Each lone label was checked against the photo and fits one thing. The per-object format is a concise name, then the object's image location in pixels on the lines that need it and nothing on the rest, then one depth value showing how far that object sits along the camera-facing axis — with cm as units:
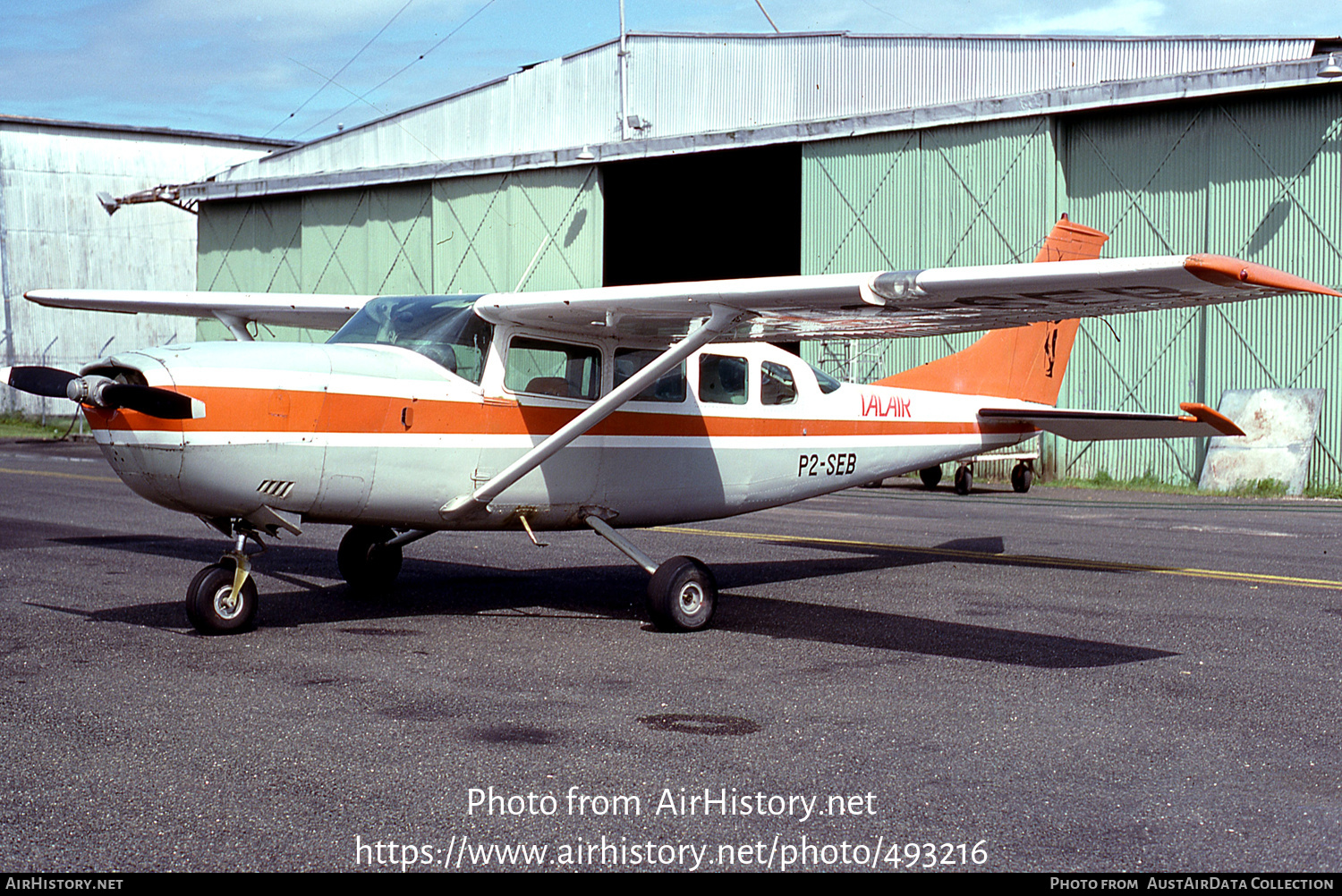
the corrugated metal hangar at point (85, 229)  4416
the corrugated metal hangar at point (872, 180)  2044
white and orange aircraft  684
